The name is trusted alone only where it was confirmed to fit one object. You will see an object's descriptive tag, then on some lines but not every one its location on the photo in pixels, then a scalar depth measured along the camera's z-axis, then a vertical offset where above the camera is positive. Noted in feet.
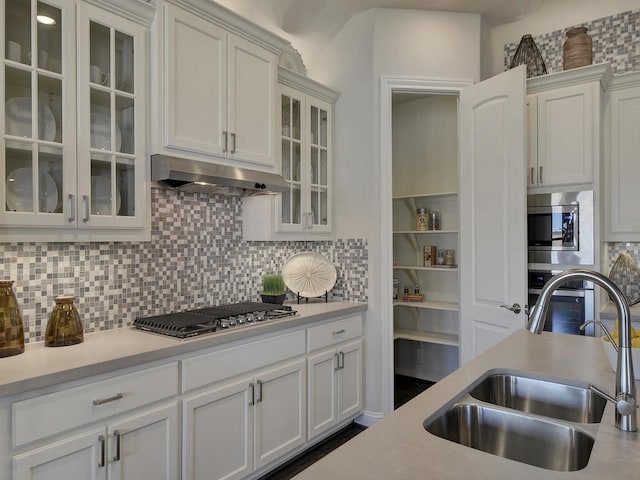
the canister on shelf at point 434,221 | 12.85 +0.50
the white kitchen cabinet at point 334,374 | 8.80 -2.88
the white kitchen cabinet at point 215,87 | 6.95 +2.65
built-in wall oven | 9.09 -1.48
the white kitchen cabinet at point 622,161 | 9.54 +1.67
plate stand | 10.28 -1.41
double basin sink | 3.54 -1.67
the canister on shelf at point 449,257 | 12.77 -0.56
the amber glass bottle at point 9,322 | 5.44 -1.03
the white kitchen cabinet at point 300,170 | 9.45 +1.61
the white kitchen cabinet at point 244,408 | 6.54 -2.80
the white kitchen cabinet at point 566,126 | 9.16 +2.41
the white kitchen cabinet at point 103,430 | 4.80 -2.31
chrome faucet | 3.24 -0.70
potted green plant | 9.50 -1.11
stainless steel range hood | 6.79 +1.04
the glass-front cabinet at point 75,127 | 5.52 +1.56
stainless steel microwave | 9.17 +0.21
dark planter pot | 9.49 -1.30
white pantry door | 8.71 +0.58
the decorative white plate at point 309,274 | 10.16 -0.83
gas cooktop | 6.73 -1.34
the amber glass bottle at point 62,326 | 6.07 -1.19
